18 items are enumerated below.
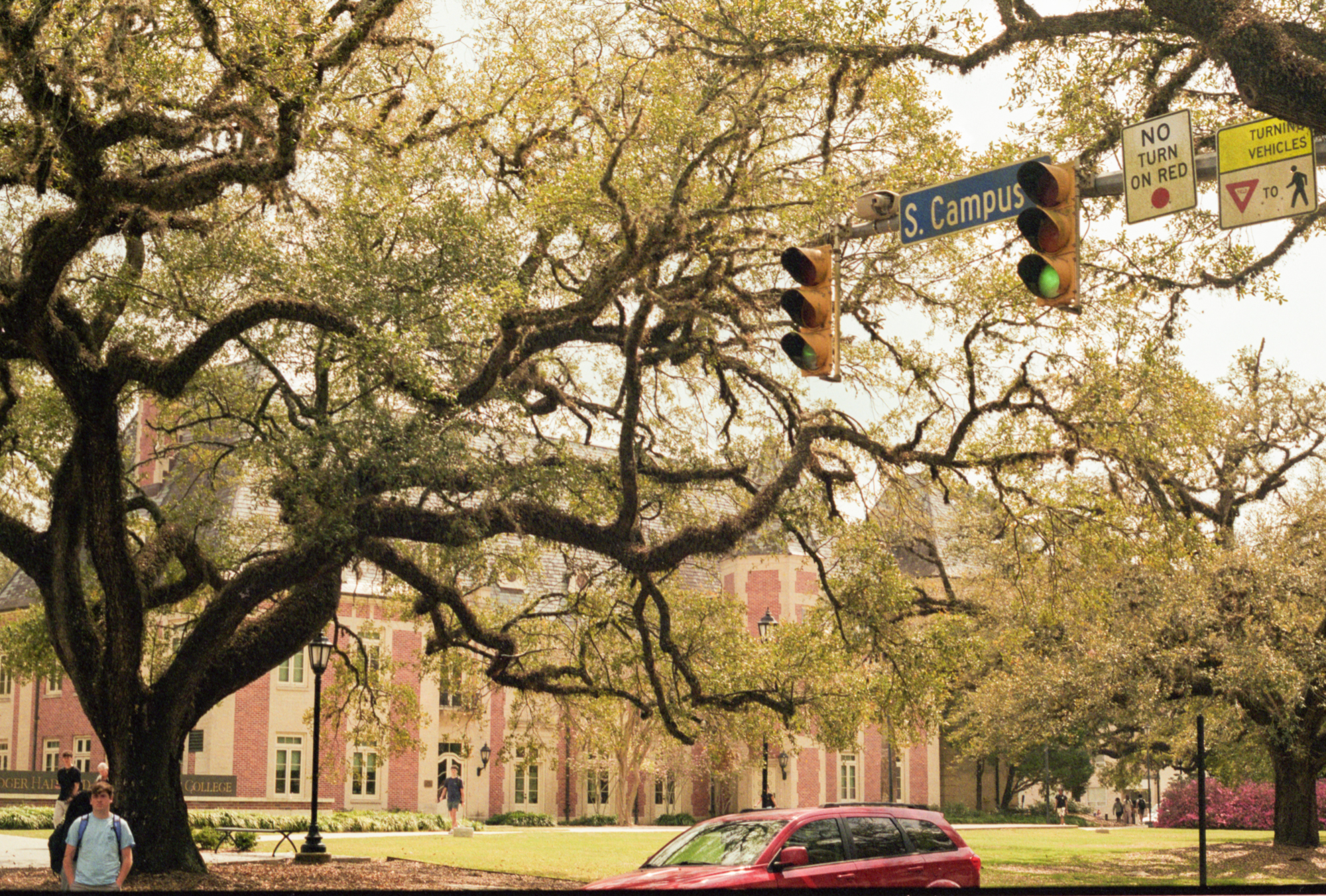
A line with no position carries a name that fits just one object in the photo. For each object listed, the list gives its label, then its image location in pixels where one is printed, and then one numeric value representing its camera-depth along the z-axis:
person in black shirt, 21.22
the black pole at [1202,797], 13.33
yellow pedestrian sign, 10.62
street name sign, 11.18
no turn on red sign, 10.80
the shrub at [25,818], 34.75
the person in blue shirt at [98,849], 11.25
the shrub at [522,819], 49.03
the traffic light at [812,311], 11.47
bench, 27.89
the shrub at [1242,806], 51.46
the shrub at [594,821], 51.06
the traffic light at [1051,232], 9.85
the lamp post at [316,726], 25.89
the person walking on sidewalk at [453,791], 39.00
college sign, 41.88
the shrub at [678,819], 52.88
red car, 11.19
